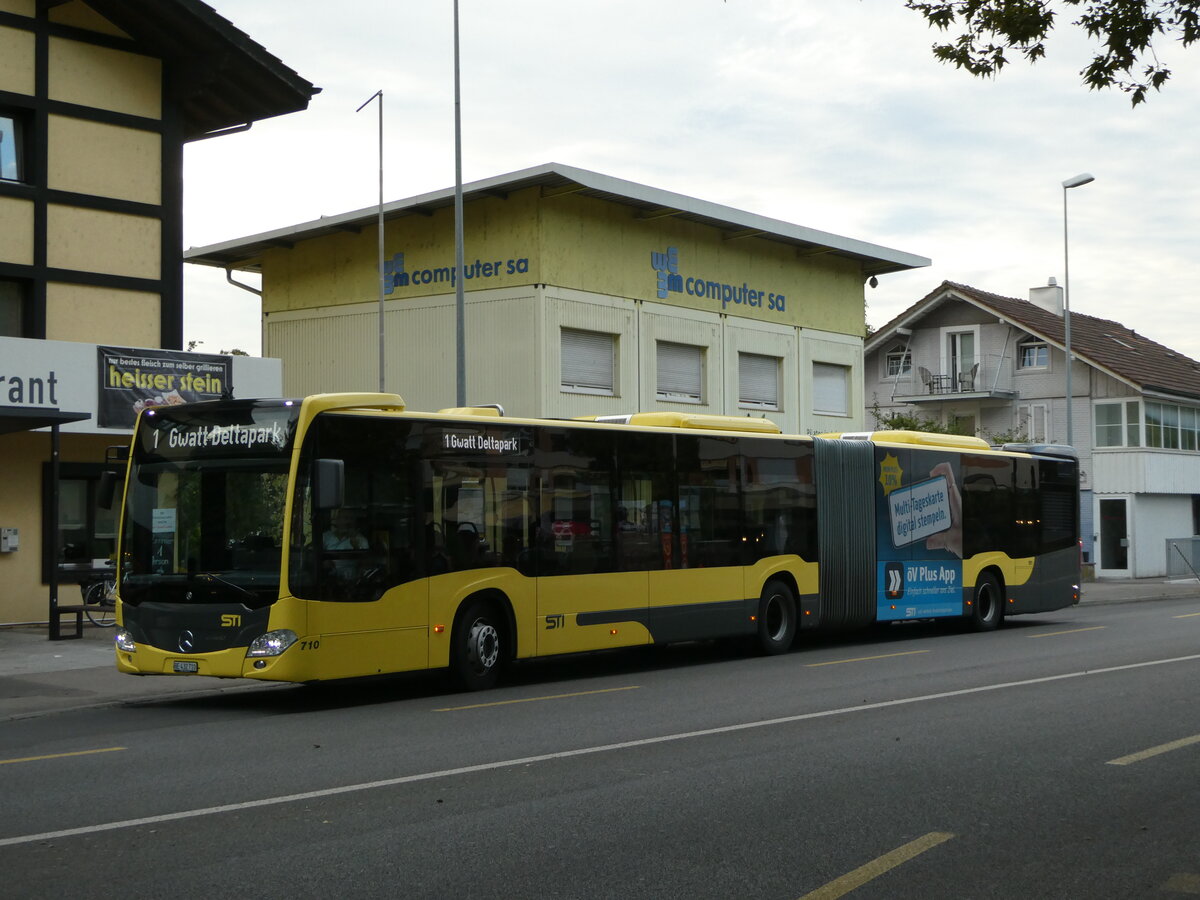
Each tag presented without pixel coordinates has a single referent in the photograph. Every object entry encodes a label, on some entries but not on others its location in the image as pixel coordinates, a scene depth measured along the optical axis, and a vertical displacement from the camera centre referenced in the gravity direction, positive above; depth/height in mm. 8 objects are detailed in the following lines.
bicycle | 21750 -1355
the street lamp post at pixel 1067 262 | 36469 +6110
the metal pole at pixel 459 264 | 21031 +3686
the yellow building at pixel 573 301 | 28328 +4422
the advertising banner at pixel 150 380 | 21656 +2006
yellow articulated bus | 12875 -353
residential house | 47812 +3646
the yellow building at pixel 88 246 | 21641 +4222
